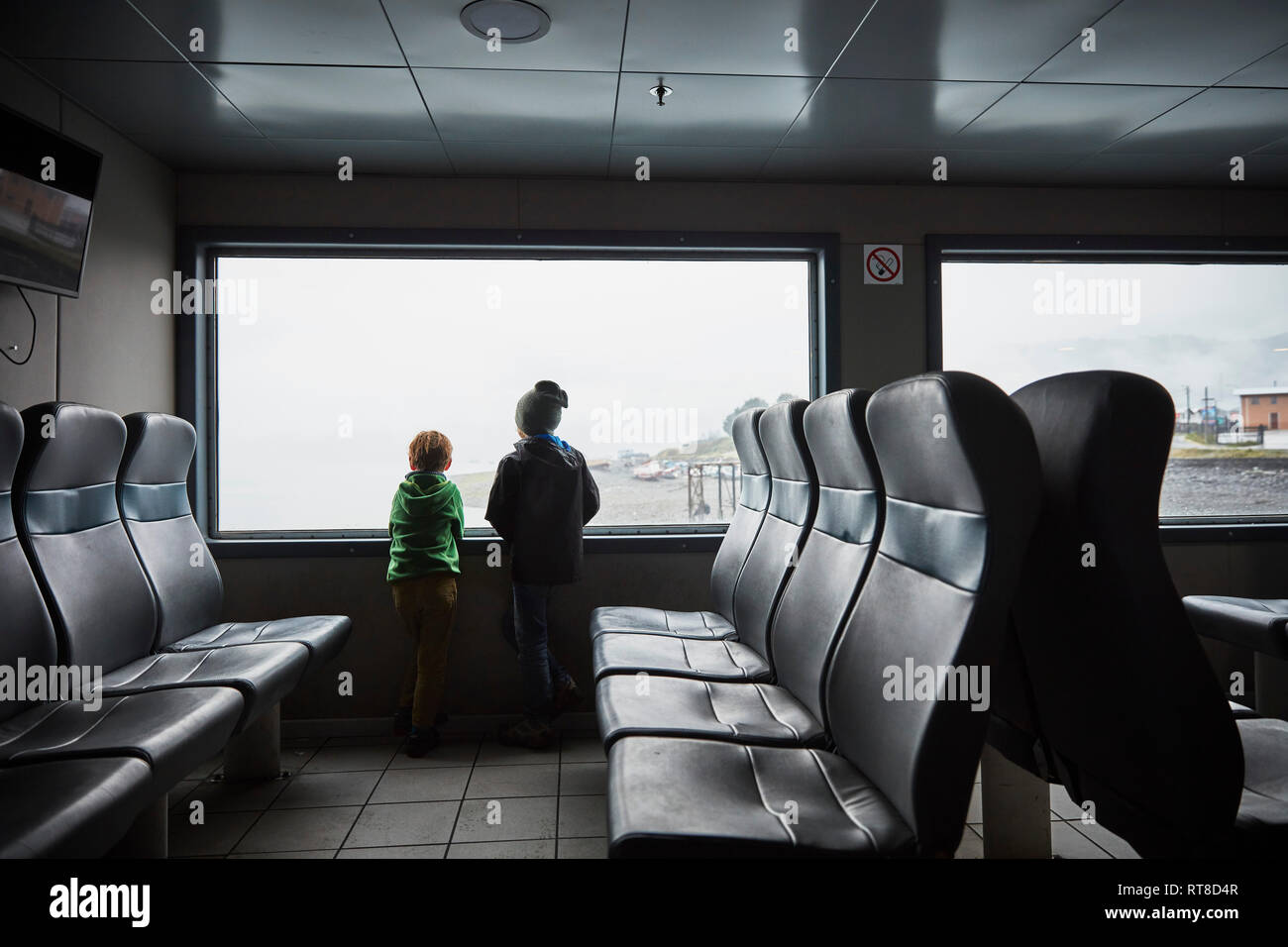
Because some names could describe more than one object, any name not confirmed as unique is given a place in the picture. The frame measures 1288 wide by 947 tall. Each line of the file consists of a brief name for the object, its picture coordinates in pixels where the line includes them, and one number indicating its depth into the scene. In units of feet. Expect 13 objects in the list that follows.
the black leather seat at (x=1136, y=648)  4.18
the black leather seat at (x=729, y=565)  9.53
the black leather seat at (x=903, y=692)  4.21
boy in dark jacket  10.35
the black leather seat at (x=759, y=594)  7.82
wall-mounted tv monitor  7.85
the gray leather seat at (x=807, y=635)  6.03
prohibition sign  12.35
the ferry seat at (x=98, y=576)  7.45
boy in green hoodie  10.29
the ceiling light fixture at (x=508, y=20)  7.66
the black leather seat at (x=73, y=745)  4.86
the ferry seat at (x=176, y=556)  9.07
